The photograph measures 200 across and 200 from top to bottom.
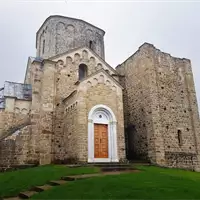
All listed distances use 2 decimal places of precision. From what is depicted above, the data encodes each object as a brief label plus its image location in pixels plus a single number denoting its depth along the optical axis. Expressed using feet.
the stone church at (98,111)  58.54
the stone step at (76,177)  34.64
